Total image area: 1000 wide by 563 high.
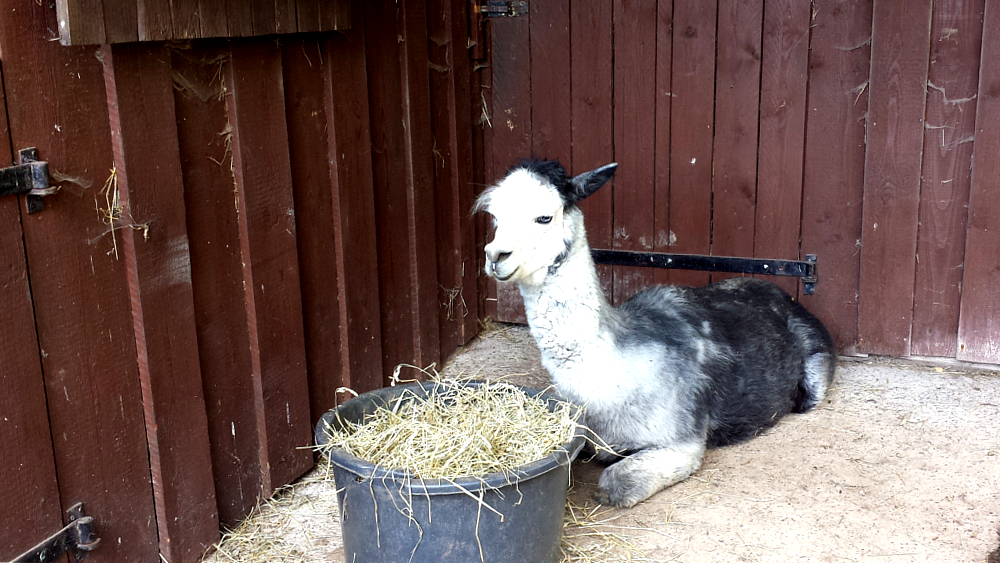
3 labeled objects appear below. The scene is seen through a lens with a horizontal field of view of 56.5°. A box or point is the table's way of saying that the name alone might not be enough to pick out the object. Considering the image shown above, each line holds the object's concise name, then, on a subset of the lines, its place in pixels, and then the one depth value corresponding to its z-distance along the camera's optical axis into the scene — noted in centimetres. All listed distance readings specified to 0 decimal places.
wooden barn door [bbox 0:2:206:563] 264
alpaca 368
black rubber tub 281
